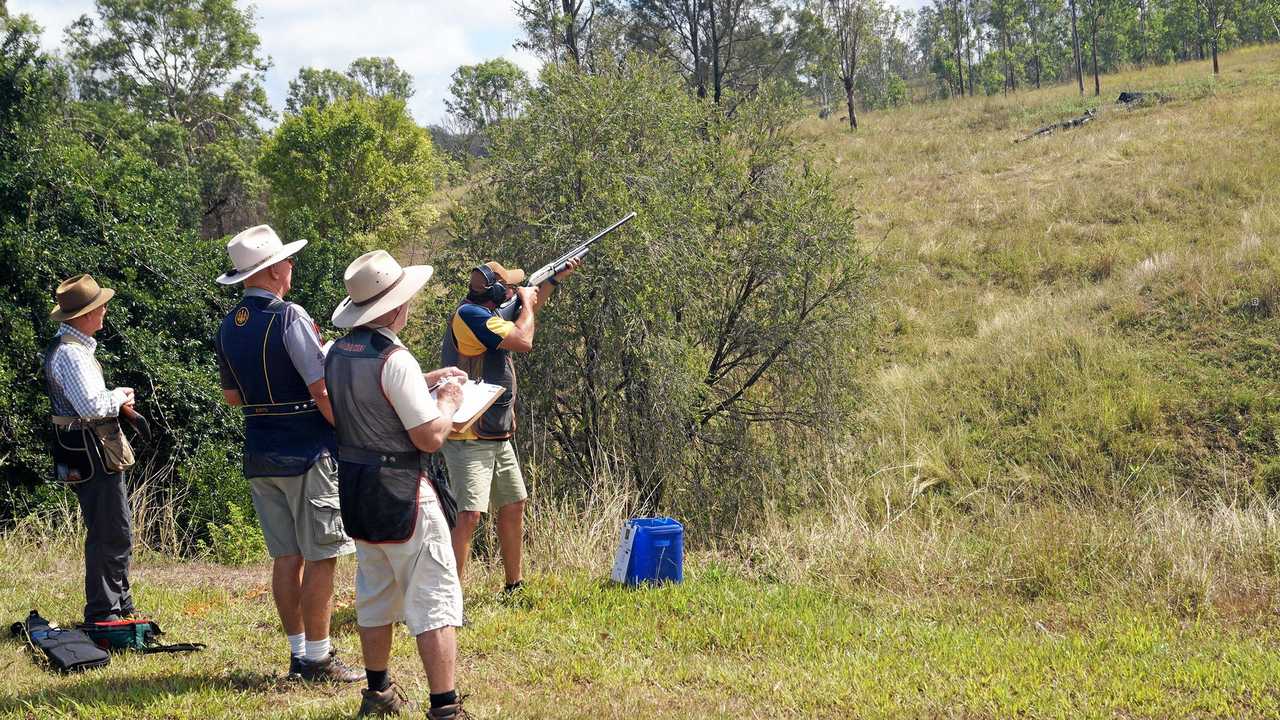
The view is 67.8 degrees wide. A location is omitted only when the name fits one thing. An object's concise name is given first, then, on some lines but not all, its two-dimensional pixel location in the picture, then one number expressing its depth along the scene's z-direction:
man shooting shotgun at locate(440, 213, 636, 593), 5.06
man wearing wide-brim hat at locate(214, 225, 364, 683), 4.00
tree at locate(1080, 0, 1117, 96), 35.50
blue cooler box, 5.58
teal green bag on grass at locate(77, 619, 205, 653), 4.58
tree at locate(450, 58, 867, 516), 8.61
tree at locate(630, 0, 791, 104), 28.92
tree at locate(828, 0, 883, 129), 34.06
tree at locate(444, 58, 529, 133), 52.06
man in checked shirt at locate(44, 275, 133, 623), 4.64
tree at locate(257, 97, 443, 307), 28.59
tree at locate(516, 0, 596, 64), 24.53
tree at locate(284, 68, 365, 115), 59.06
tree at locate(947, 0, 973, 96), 45.94
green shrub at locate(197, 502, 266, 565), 7.94
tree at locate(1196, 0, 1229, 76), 34.94
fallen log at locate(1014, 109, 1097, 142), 27.98
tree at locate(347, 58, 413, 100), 65.81
